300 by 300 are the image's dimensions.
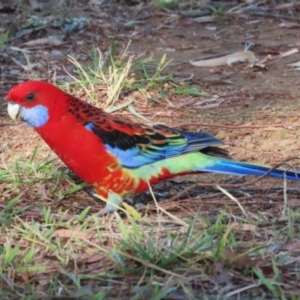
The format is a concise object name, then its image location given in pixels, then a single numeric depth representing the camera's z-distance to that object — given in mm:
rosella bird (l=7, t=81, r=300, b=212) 7238
